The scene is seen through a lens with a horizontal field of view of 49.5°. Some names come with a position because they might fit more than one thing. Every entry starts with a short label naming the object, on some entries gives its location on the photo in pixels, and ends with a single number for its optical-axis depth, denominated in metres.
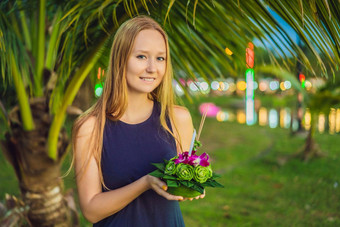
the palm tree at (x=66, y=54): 1.47
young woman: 1.33
